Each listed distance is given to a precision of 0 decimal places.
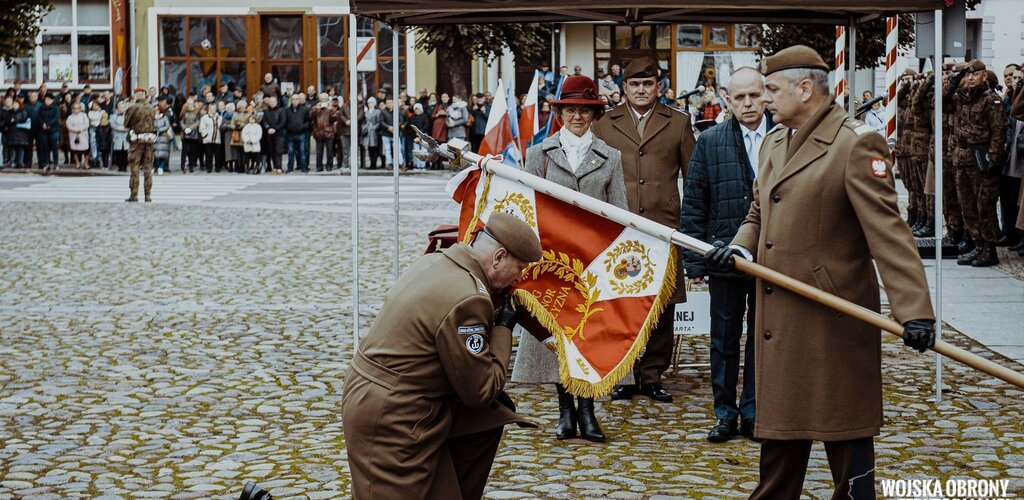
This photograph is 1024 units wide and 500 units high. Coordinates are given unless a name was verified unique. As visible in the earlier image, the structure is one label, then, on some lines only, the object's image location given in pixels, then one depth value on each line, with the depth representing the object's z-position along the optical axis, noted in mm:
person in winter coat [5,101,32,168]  32531
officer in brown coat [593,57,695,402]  8281
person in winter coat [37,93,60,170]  32562
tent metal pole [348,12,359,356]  9039
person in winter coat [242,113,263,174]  31719
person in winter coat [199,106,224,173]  31969
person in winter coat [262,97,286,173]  31719
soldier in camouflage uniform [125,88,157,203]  23078
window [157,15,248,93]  42281
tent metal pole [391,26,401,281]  9900
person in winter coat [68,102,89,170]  32562
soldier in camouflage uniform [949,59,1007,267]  14117
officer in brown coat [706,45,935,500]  5066
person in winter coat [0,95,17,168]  32406
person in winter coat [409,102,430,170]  31625
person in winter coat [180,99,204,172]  32250
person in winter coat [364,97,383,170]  31975
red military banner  6828
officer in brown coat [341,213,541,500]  4617
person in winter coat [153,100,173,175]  30859
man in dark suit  7274
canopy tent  7695
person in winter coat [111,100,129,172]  32156
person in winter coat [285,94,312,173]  31656
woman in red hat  7658
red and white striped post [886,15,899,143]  11359
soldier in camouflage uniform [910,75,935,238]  16219
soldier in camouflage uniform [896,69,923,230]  17062
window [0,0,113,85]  42781
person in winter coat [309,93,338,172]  31797
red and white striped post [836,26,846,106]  10992
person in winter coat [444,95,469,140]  31219
